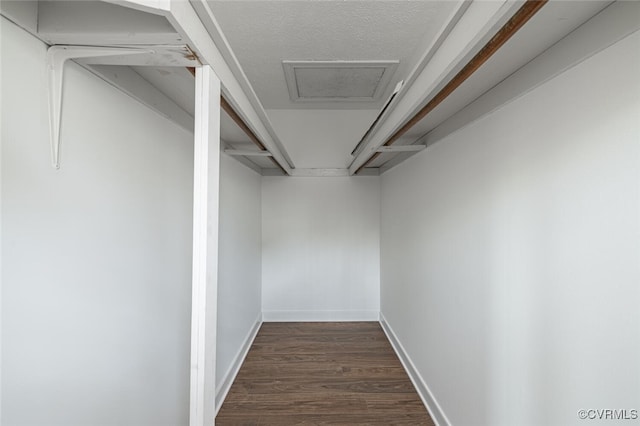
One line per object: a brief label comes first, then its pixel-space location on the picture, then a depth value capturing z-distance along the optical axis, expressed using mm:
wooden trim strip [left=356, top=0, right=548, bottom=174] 625
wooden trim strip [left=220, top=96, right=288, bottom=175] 1177
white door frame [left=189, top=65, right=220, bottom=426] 833
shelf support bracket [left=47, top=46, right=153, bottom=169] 765
